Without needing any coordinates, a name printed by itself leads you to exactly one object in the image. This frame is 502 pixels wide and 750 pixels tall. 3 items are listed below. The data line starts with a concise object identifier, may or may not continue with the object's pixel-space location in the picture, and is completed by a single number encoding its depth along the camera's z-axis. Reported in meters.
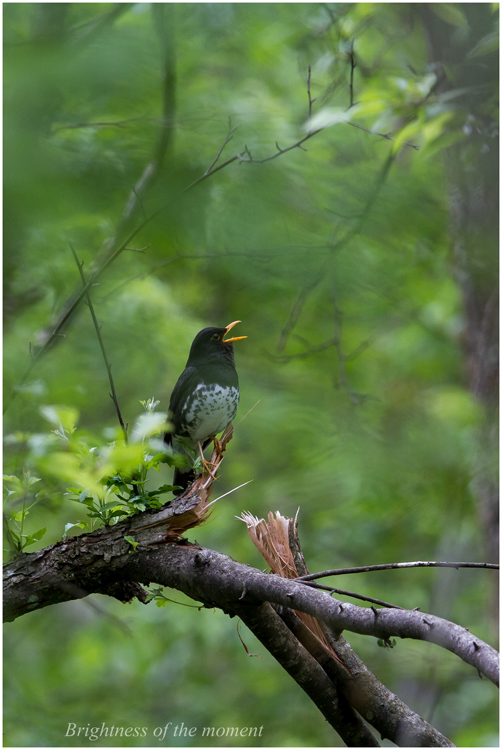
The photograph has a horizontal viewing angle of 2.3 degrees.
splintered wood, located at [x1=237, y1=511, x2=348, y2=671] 12.43
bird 12.59
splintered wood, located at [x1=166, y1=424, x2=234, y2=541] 12.43
